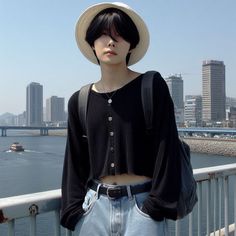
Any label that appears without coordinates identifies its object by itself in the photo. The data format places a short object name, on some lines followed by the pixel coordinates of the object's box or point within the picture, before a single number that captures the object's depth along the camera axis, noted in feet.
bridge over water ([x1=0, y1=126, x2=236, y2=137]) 182.48
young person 4.80
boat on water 163.31
